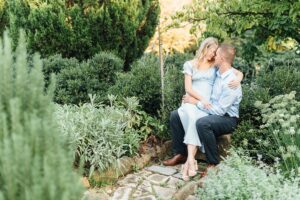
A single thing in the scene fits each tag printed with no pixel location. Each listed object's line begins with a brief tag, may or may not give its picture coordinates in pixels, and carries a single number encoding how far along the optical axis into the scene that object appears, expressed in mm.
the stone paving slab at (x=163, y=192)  4638
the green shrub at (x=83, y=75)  7207
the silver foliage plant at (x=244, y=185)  3828
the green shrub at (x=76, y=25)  8125
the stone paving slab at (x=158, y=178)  4988
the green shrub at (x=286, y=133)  4378
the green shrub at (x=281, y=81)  5965
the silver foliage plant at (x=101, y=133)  5031
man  5105
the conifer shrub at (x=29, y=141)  1698
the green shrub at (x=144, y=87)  6246
